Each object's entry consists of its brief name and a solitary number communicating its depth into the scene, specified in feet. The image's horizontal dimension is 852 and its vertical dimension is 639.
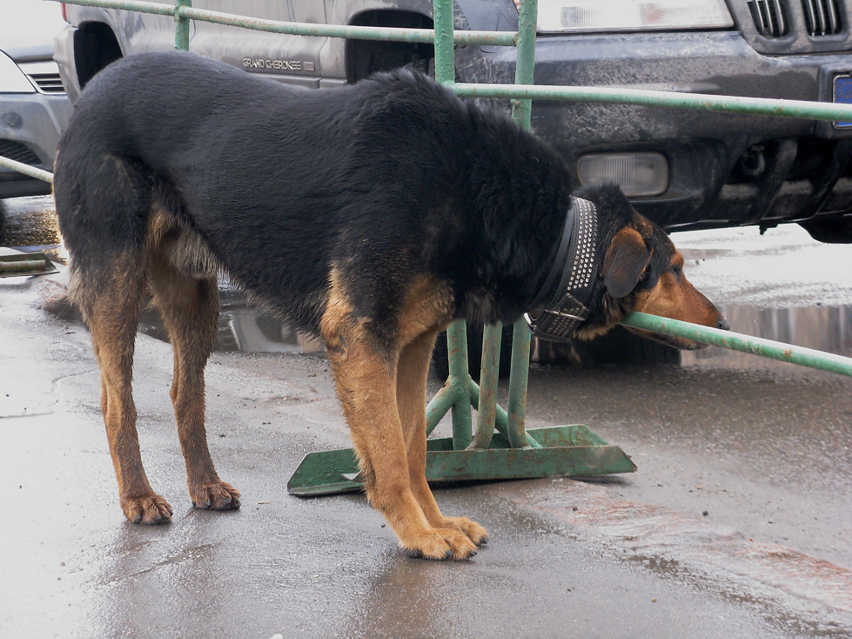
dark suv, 12.78
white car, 24.31
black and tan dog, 9.01
